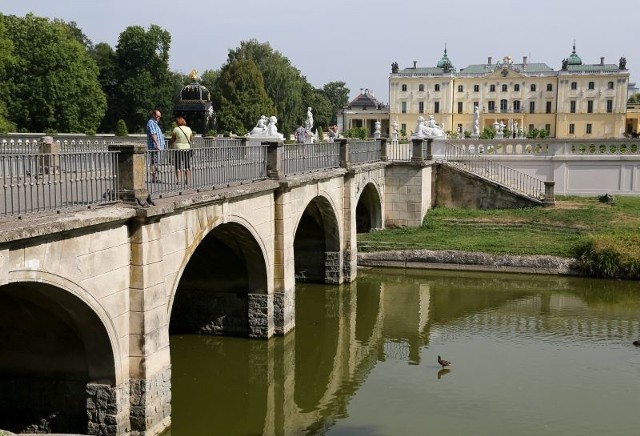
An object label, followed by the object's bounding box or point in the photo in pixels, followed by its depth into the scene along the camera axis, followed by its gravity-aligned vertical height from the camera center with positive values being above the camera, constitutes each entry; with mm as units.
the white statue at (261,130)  25434 +322
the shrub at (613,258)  24188 -3835
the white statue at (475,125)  40000 +835
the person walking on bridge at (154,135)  13995 +74
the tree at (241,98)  60531 +3377
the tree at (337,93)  121125 +7603
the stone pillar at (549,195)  31703 -2350
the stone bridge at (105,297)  9859 -2431
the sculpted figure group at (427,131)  34406 +422
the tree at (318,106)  87500 +4165
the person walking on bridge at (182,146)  13344 -142
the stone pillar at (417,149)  29234 -377
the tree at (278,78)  69688 +5736
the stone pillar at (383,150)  29188 -404
